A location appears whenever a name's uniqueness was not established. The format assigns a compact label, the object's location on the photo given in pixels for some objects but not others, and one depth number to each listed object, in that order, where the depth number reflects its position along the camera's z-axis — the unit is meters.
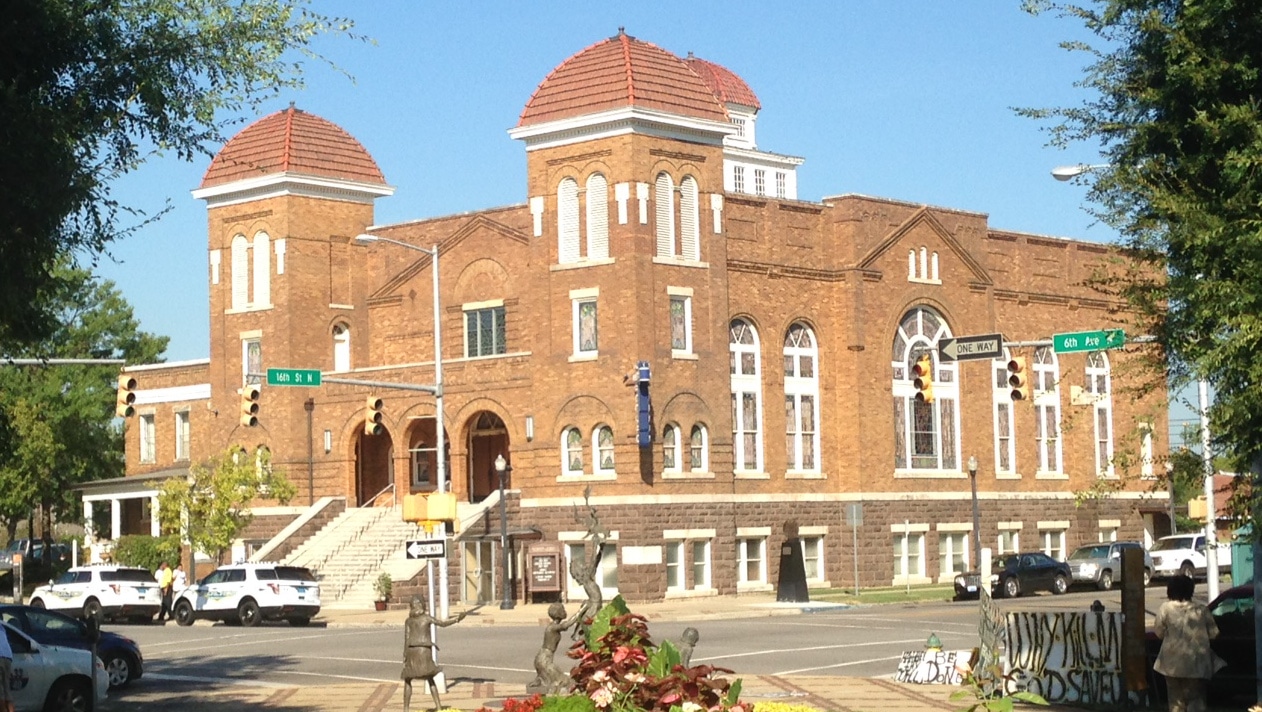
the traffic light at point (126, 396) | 39.66
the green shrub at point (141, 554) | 62.22
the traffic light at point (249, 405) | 40.88
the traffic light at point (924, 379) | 38.34
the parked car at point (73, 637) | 25.84
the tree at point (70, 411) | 69.69
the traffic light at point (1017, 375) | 38.19
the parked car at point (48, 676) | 23.25
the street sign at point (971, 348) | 36.25
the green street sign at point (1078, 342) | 33.69
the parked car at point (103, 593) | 48.59
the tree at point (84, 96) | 14.98
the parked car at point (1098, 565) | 53.59
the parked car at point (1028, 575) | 51.56
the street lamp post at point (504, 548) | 48.01
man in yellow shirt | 50.91
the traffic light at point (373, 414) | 42.16
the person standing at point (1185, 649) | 18.45
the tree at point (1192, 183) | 15.02
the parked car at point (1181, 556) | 55.03
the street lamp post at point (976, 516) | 52.06
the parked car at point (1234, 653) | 21.53
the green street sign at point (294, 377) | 42.22
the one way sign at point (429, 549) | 27.69
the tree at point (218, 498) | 55.31
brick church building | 50.34
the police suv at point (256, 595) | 45.38
